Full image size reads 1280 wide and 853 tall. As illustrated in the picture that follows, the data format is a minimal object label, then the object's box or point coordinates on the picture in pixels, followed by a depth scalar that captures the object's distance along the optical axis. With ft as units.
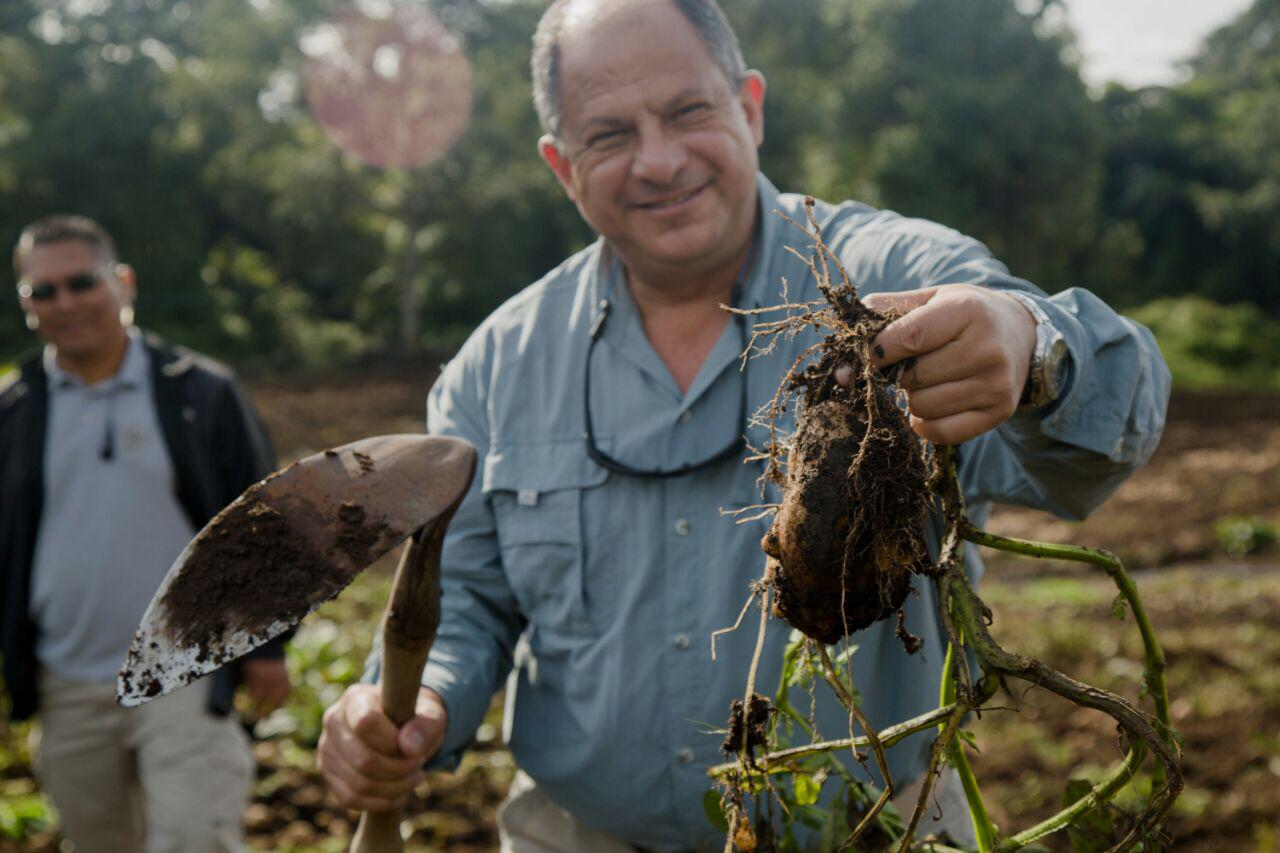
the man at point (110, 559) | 11.79
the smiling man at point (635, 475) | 6.36
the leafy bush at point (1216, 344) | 62.95
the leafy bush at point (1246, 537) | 29.04
